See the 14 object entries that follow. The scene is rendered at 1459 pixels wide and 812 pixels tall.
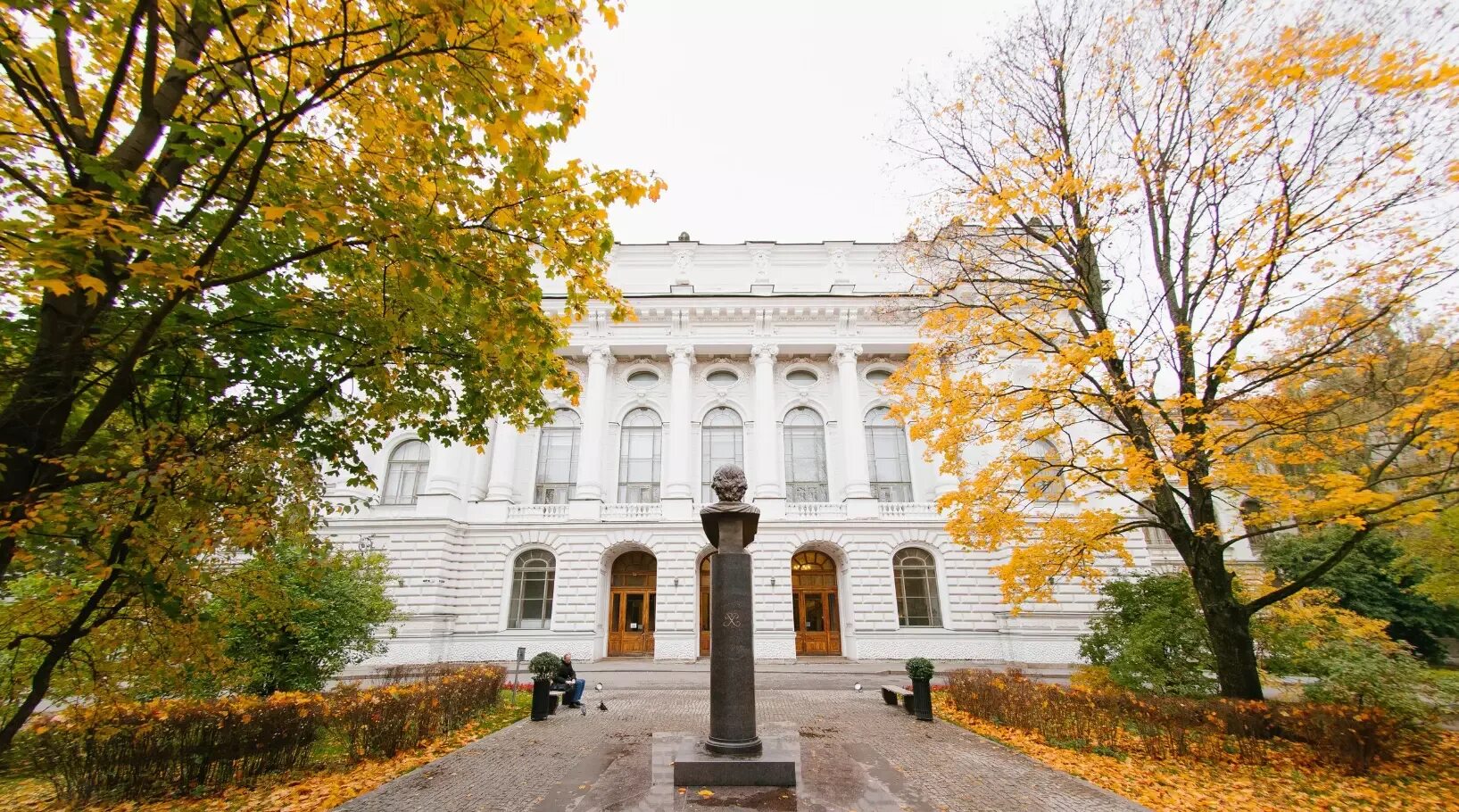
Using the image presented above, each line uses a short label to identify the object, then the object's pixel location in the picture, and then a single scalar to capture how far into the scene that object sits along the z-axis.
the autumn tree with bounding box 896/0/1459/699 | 7.80
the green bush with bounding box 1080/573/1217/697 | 10.65
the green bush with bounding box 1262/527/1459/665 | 20.69
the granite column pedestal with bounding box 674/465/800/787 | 5.81
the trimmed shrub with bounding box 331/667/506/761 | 8.21
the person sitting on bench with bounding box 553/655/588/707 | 12.06
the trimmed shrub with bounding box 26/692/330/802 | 6.41
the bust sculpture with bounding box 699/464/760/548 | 7.11
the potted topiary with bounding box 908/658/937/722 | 10.70
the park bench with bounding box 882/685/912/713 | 11.43
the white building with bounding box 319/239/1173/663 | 21.42
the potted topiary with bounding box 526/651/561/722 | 10.90
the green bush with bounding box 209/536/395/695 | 10.05
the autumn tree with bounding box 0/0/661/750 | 3.81
